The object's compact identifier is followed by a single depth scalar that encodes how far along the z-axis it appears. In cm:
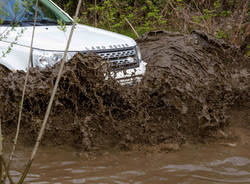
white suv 916
